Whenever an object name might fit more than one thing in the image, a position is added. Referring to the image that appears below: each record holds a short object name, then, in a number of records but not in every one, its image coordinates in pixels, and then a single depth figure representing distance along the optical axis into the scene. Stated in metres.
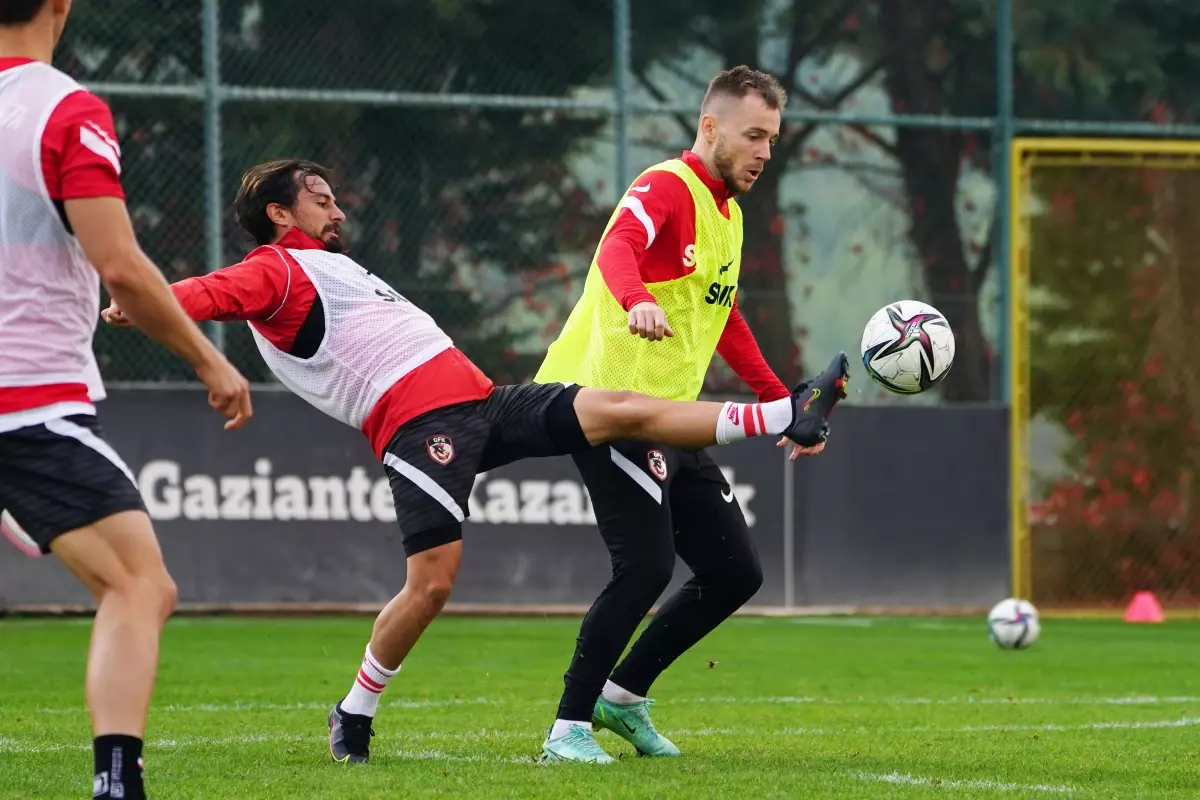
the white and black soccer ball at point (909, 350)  13.02
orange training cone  30.70
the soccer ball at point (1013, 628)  23.47
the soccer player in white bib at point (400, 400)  11.82
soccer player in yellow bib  12.36
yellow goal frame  31.03
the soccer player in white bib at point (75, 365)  8.47
